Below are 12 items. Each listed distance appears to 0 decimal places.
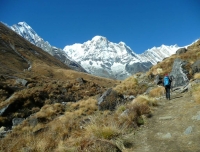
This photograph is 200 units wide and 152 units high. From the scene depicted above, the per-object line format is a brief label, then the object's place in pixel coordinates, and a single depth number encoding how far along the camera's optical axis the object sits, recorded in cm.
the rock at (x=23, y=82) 4492
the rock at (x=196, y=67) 2032
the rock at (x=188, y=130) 751
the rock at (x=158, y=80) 2342
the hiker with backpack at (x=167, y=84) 1536
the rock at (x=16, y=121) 2174
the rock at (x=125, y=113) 1004
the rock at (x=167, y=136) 752
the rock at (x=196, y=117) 878
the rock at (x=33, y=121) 1984
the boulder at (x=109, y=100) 1817
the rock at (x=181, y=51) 3114
